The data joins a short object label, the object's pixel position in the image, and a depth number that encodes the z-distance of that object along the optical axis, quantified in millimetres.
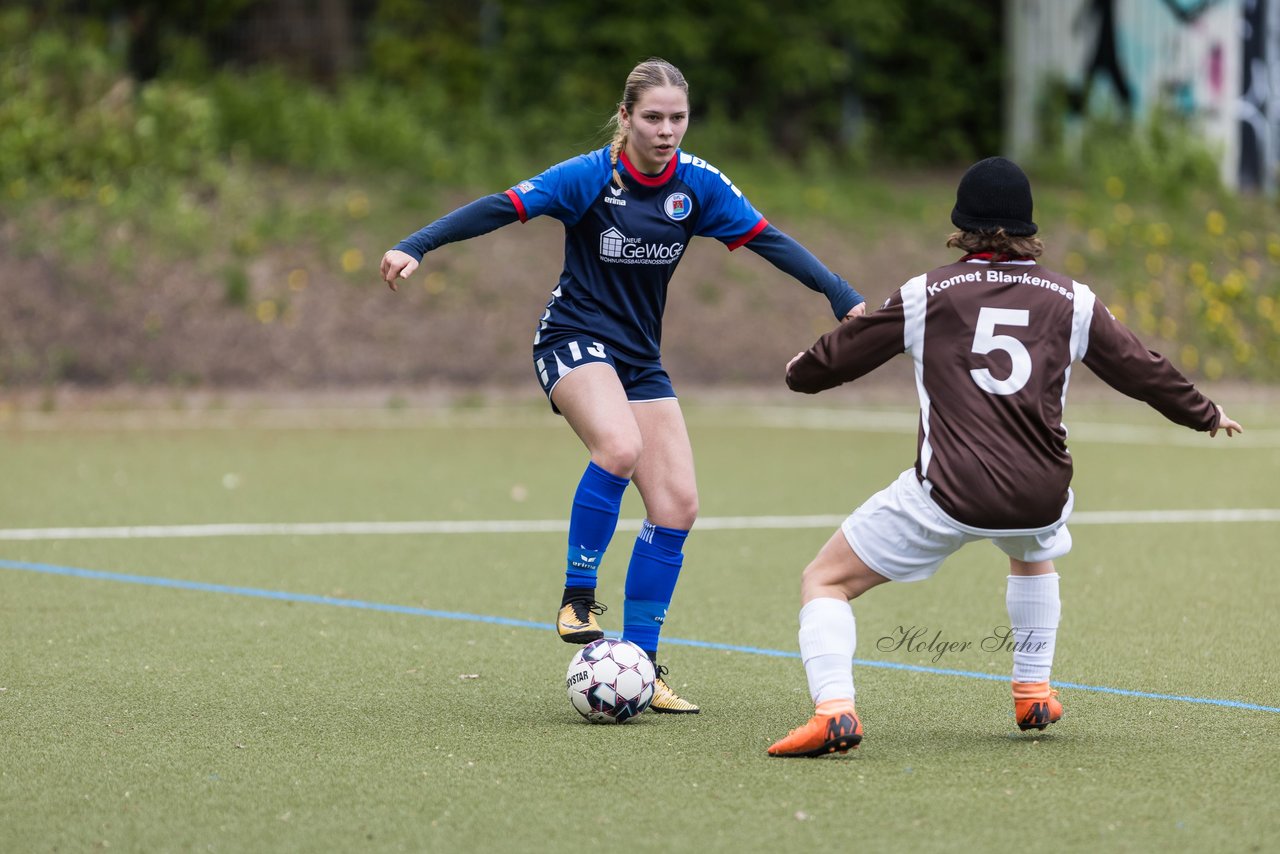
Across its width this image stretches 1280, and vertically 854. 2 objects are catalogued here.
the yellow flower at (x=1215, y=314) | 41812
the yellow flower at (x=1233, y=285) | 42750
